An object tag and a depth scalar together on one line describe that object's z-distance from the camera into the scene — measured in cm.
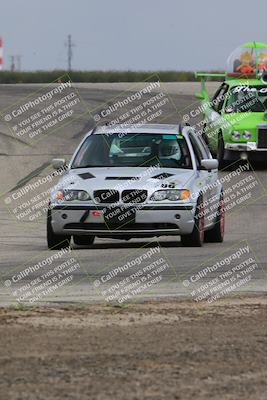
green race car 2356
